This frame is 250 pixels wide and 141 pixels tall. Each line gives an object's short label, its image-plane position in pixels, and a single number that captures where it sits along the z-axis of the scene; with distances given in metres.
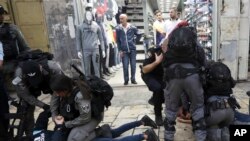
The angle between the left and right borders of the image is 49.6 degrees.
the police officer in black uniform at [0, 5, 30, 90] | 3.57
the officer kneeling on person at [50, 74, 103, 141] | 2.84
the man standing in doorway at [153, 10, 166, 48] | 7.02
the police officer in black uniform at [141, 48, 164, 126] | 3.44
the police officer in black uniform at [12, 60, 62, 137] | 3.12
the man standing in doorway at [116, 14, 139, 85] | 6.26
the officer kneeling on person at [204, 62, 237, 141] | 2.92
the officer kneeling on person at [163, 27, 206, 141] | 2.83
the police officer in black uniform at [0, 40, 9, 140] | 3.41
